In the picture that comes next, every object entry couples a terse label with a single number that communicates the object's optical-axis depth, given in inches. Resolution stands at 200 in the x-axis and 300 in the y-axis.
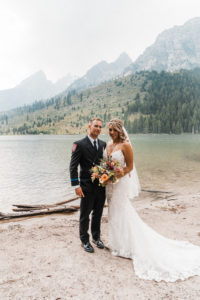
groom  217.0
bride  198.4
